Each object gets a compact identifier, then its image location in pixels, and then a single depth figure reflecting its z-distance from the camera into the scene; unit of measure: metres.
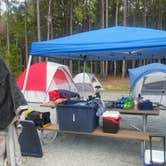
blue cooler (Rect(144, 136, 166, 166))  3.69
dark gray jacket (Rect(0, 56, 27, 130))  2.35
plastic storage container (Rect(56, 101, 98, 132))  4.54
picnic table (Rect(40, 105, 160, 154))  4.32
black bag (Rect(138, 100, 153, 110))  5.44
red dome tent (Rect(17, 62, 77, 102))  10.52
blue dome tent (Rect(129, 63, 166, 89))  8.88
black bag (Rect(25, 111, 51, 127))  4.96
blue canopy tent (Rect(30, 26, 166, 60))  4.45
